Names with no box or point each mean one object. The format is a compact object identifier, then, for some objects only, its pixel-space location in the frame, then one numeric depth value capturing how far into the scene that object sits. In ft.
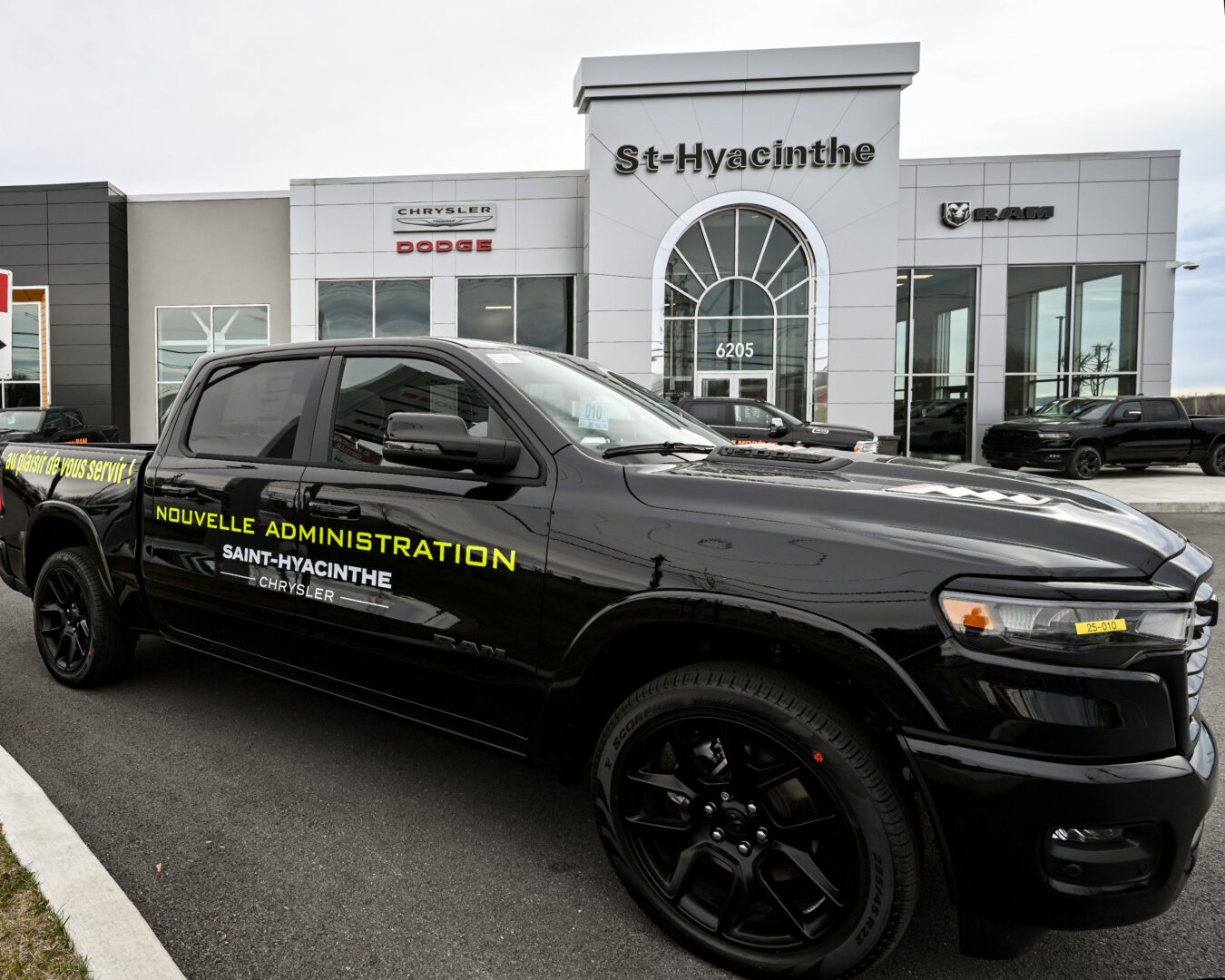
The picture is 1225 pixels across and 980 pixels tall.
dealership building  61.31
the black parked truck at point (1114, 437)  54.90
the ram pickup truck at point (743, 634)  5.72
